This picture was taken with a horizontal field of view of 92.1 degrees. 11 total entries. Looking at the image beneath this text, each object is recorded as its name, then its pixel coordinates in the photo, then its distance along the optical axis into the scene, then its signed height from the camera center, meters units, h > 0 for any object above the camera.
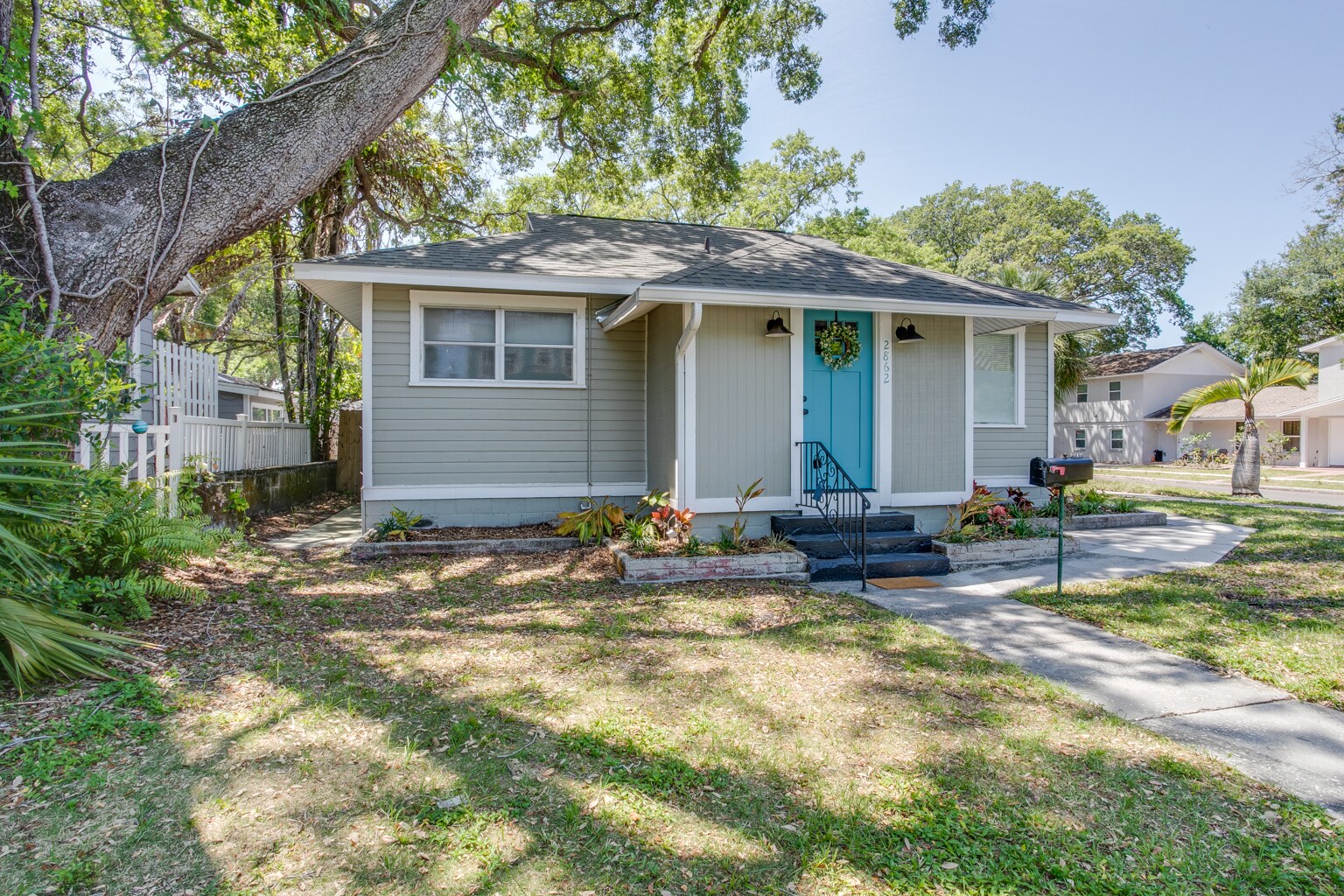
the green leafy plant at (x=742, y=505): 6.45 -0.54
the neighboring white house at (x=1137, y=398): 29.11 +2.60
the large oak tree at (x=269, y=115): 4.80 +2.98
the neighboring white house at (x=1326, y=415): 25.39 +1.60
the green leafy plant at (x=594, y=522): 7.38 -0.81
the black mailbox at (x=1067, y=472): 5.48 -0.16
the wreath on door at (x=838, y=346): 7.08 +1.18
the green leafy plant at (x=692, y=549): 6.14 -0.92
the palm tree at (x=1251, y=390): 12.88 +1.33
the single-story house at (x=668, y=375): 6.73 +0.90
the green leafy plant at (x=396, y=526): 7.14 -0.84
